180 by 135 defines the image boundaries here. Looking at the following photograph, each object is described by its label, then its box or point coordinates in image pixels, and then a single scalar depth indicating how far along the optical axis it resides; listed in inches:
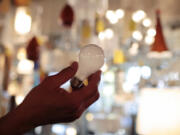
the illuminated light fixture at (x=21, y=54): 129.9
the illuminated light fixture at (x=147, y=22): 90.4
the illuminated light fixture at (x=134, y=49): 110.4
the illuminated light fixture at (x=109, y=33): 92.6
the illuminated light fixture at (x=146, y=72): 101.2
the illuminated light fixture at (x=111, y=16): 90.4
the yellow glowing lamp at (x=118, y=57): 100.3
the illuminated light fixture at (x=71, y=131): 102.9
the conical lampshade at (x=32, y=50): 78.1
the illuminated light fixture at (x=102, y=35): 80.1
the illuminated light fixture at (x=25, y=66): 124.0
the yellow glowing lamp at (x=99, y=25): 85.4
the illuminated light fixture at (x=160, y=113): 41.6
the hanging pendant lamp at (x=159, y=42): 56.4
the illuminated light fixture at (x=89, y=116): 107.8
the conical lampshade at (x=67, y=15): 72.0
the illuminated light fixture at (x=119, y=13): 87.8
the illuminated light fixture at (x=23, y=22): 88.8
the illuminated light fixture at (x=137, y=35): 95.2
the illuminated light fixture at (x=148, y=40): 93.3
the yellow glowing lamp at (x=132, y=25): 89.0
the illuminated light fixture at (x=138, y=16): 81.7
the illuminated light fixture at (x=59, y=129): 96.8
